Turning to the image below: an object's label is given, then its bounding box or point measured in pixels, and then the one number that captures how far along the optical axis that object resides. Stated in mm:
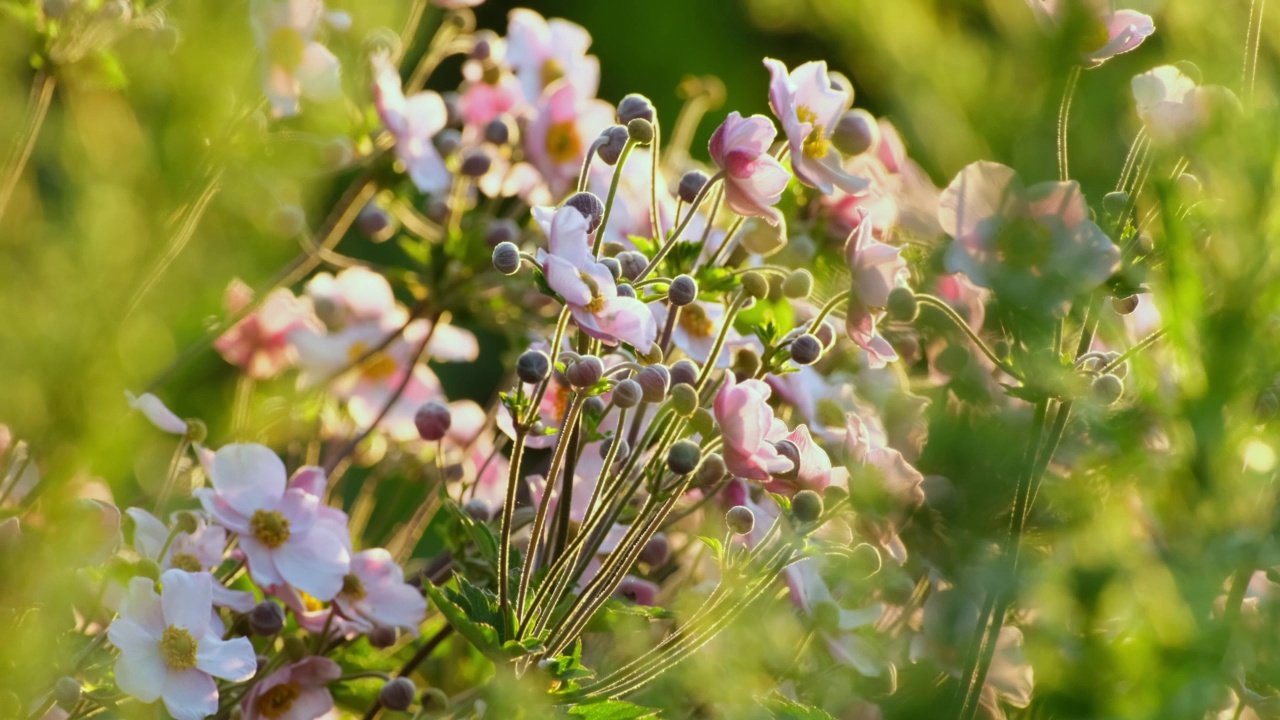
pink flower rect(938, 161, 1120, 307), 1620
